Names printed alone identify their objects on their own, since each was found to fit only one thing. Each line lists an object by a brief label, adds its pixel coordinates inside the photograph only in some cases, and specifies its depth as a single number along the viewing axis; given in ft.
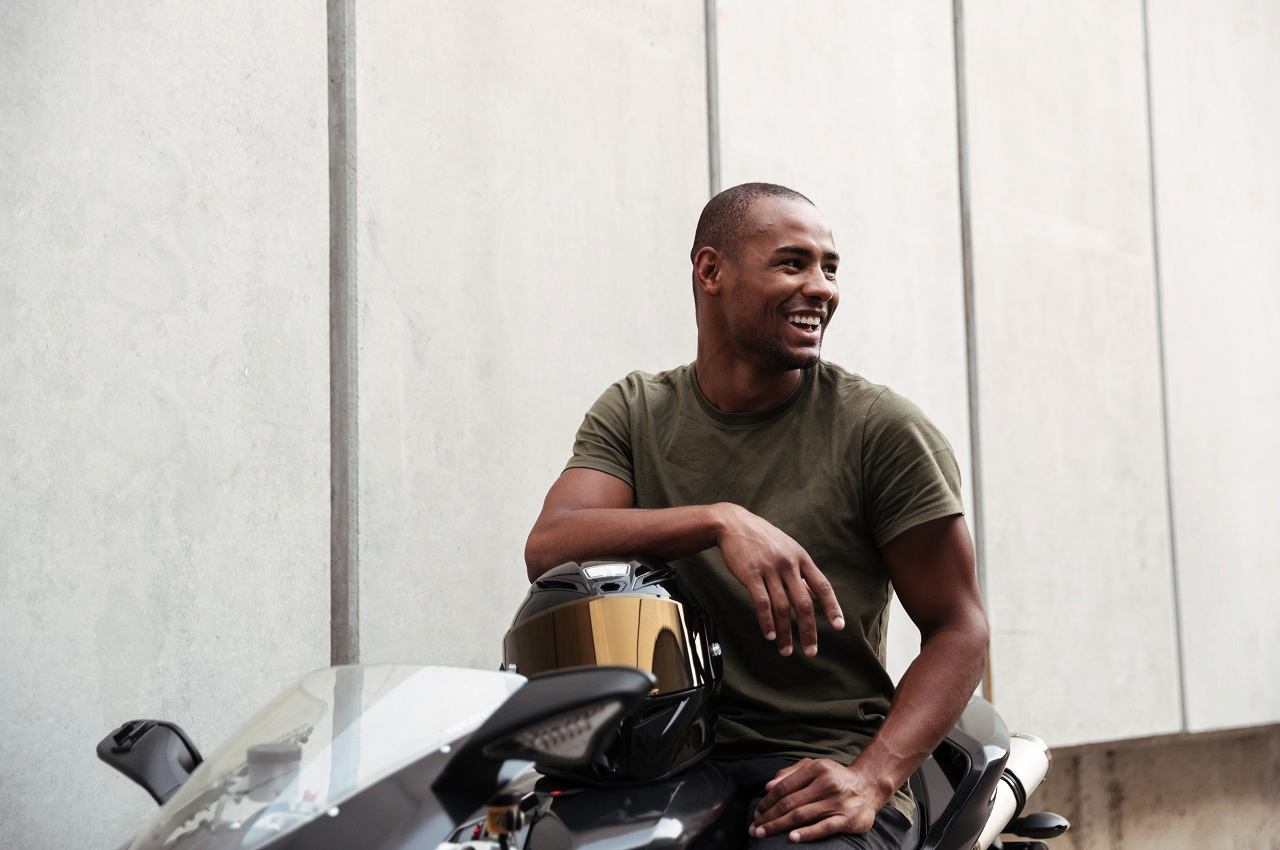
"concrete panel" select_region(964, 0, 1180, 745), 16.35
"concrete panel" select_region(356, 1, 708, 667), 10.38
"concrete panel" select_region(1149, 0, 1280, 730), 18.79
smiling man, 6.02
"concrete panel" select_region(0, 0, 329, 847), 8.45
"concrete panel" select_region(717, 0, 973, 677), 13.82
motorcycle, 3.57
